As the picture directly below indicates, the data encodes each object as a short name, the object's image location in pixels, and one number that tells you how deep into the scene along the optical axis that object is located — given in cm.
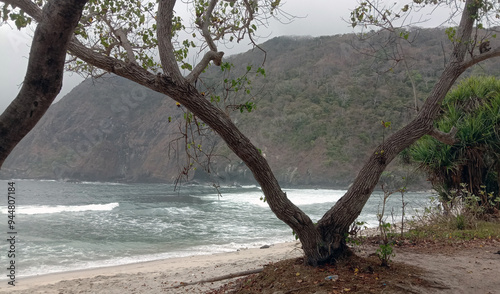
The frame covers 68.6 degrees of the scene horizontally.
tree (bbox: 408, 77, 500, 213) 802
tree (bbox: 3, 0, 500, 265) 328
